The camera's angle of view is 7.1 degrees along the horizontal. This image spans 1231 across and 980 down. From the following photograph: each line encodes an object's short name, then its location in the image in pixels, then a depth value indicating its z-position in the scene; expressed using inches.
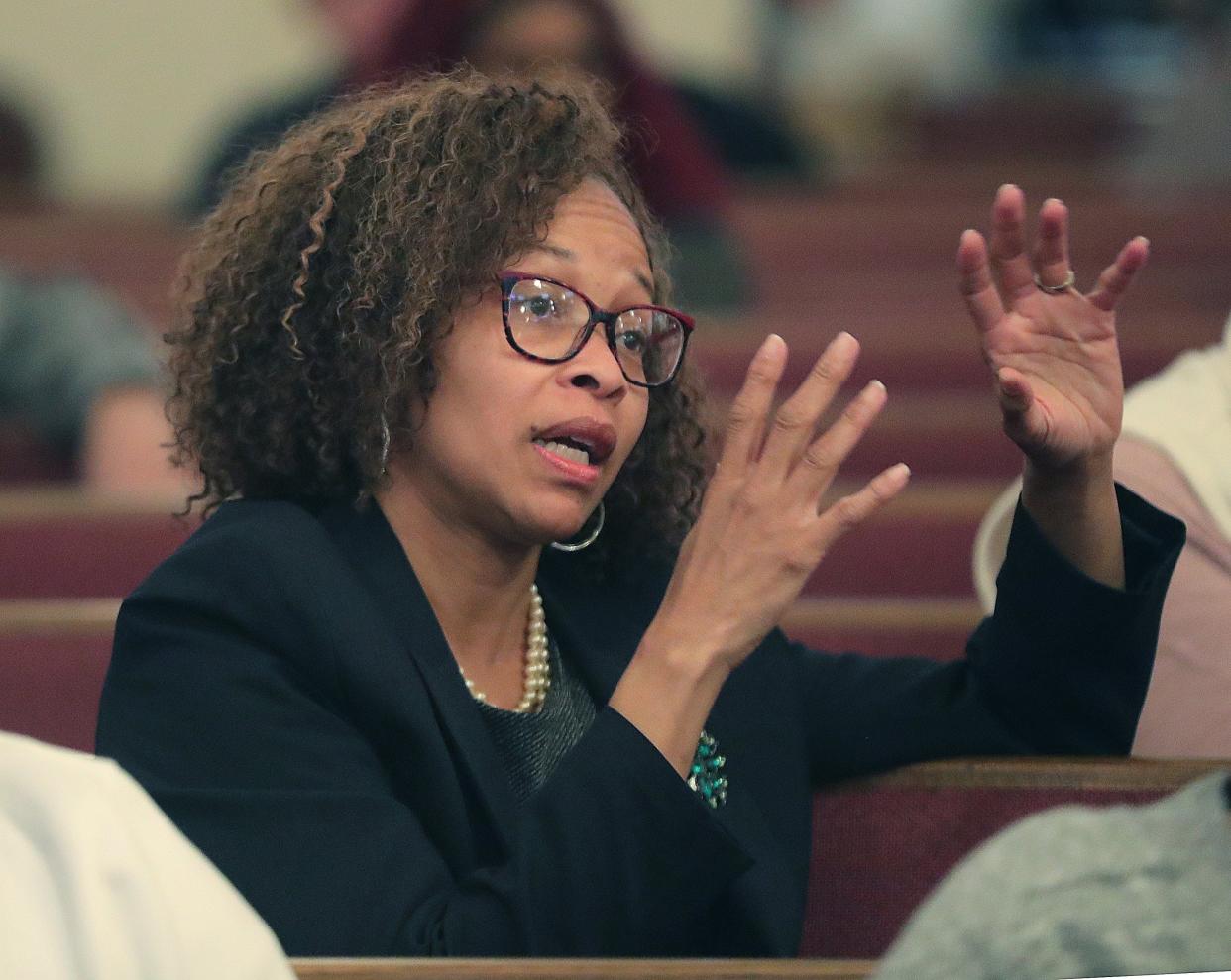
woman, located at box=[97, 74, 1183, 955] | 211.2
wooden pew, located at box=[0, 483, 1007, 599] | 238.0
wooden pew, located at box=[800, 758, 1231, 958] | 216.5
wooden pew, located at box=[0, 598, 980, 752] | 227.6
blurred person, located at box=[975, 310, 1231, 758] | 223.1
